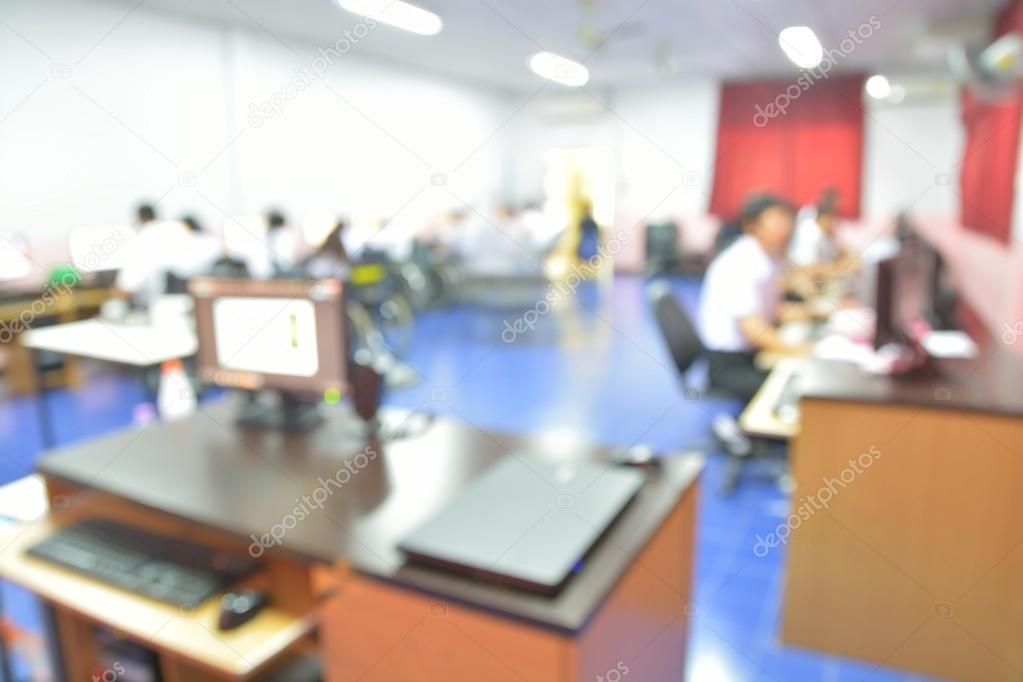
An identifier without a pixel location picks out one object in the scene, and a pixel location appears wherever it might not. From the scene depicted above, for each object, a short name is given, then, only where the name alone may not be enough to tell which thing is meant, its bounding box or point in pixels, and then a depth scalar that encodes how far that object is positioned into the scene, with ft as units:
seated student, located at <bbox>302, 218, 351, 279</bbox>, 19.01
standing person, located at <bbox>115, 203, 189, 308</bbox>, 15.94
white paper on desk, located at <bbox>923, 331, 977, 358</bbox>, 8.45
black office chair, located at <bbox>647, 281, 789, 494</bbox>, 11.28
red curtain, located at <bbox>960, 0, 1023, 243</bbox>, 12.84
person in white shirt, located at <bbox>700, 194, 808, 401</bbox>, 11.19
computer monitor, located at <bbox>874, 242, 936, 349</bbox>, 7.30
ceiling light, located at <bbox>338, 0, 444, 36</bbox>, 17.83
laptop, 3.74
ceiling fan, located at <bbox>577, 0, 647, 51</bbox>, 18.51
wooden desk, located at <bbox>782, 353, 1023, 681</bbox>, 6.52
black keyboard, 4.52
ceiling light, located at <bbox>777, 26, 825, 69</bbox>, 20.58
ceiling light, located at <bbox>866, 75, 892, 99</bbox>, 30.96
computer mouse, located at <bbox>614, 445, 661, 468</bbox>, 5.28
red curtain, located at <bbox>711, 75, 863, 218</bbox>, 32.09
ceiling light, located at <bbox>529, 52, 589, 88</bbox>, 26.68
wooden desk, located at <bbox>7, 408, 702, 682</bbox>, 3.68
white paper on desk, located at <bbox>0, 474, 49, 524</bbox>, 5.85
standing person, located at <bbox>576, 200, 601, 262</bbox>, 35.83
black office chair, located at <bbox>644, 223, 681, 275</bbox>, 35.24
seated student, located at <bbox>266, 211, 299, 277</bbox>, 20.85
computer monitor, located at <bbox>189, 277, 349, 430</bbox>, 6.24
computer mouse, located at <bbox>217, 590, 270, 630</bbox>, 4.23
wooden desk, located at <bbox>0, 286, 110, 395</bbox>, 13.39
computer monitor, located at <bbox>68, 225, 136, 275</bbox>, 17.12
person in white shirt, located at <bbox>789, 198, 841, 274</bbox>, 18.74
